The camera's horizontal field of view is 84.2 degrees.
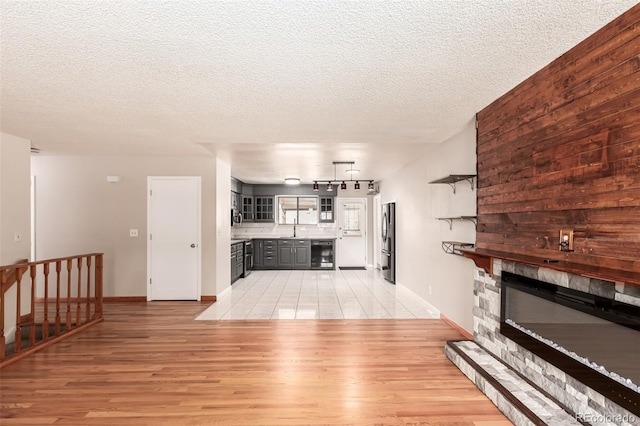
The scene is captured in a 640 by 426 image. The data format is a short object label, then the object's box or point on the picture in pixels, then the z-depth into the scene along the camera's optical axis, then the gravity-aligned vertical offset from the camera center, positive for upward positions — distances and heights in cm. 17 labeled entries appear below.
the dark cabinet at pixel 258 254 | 955 -109
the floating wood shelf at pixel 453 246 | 394 -38
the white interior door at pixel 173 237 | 591 -39
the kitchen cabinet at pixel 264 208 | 1007 +16
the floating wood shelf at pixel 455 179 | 379 +39
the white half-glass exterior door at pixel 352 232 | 1020 -53
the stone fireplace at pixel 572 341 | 182 -81
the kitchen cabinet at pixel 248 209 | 993 +13
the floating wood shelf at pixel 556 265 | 167 -30
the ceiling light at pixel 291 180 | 810 +77
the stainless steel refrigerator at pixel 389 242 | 745 -60
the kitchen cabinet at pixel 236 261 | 744 -104
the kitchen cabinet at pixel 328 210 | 1018 +11
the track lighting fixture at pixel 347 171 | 647 +90
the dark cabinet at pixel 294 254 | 960 -109
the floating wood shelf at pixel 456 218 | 372 -5
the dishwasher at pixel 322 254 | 970 -110
